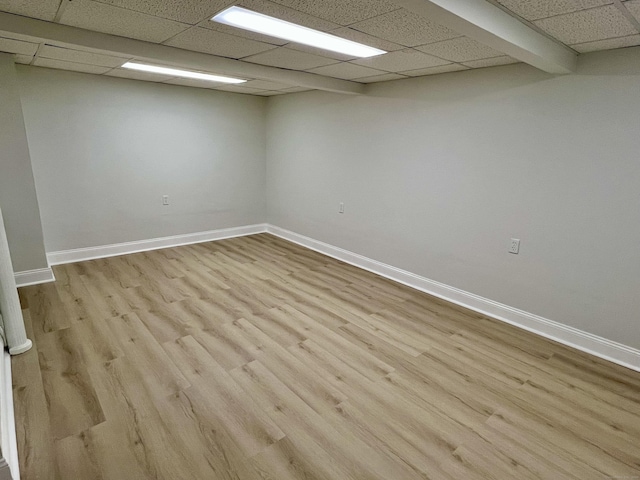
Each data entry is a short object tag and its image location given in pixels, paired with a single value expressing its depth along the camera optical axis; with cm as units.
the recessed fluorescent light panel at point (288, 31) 203
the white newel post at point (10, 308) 231
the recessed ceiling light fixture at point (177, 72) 350
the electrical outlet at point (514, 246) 306
